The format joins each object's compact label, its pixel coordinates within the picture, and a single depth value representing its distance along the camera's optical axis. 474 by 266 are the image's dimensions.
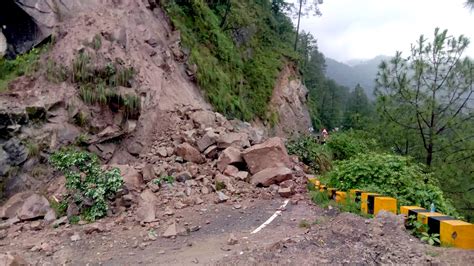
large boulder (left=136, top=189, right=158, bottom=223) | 6.39
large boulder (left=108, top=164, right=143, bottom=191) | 7.16
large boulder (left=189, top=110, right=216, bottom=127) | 10.37
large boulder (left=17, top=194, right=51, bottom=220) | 6.50
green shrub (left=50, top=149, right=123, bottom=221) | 6.58
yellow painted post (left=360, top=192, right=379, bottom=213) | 6.39
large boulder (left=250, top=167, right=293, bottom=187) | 8.27
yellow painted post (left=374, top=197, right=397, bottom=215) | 5.95
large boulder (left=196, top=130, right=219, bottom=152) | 9.23
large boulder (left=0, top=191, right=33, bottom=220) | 6.65
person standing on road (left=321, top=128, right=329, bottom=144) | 14.26
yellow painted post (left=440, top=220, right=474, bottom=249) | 4.41
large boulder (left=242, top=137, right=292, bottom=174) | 8.69
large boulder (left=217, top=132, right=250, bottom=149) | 9.31
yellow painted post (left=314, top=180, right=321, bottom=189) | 8.48
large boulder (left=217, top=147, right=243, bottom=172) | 8.67
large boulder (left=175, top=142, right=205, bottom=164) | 8.79
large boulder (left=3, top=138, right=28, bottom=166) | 7.46
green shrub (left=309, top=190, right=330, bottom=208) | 7.45
